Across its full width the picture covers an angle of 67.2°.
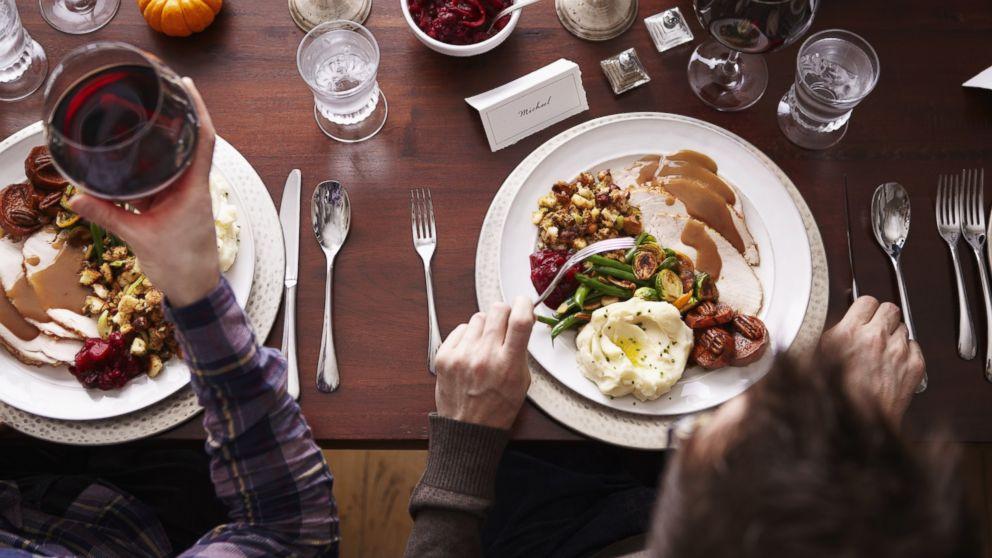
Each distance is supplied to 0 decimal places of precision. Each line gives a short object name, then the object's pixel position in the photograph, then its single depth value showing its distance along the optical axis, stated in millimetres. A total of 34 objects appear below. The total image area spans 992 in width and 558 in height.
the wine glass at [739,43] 1511
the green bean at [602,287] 1629
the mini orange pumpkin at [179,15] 1780
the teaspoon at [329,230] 1647
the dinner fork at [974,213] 1711
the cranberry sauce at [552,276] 1646
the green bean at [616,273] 1653
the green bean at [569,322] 1607
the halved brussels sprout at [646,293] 1633
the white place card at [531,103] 1759
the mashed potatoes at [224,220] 1603
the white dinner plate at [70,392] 1547
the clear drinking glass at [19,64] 1762
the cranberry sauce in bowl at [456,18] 1758
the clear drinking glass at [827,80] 1785
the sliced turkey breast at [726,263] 1663
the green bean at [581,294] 1618
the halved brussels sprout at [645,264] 1654
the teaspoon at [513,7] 1721
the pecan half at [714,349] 1582
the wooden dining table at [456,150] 1663
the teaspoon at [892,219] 1724
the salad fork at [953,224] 1680
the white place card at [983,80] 1782
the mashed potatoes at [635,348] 1552
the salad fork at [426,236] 1662
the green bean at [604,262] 1654
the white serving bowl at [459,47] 1740
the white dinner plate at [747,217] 1595
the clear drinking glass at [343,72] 1749
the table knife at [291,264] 1631
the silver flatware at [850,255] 1703
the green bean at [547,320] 1624
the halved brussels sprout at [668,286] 1635
